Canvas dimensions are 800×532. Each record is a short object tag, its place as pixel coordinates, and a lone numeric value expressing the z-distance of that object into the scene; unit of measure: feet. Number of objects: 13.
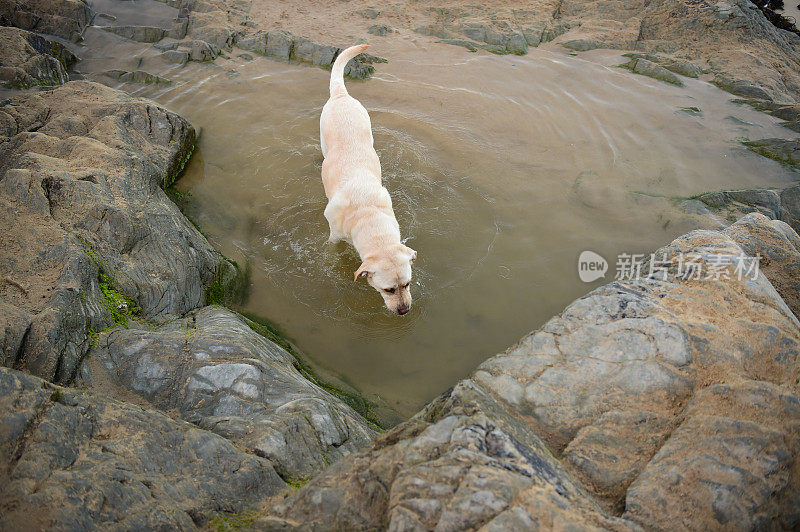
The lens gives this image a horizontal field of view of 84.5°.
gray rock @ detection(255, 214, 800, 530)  7.39
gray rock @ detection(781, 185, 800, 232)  21.36
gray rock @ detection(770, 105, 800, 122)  27.86
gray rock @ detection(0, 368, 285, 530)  6.89
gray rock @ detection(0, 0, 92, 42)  31.48
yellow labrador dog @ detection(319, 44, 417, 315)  15.80
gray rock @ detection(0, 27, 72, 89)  23.66
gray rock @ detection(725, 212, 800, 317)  14.90
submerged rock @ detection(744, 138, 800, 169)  24.80
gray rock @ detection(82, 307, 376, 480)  10.27
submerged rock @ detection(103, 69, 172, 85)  29.76
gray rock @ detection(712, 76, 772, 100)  29.63
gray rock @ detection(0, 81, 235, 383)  10.86
